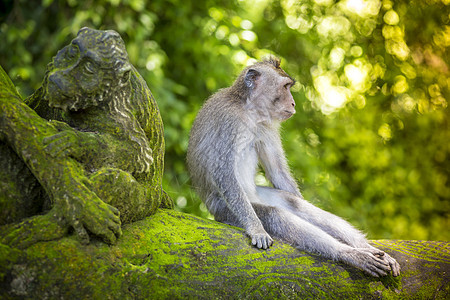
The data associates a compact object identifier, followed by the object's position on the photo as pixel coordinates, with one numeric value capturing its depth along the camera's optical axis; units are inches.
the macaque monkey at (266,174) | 147.3
